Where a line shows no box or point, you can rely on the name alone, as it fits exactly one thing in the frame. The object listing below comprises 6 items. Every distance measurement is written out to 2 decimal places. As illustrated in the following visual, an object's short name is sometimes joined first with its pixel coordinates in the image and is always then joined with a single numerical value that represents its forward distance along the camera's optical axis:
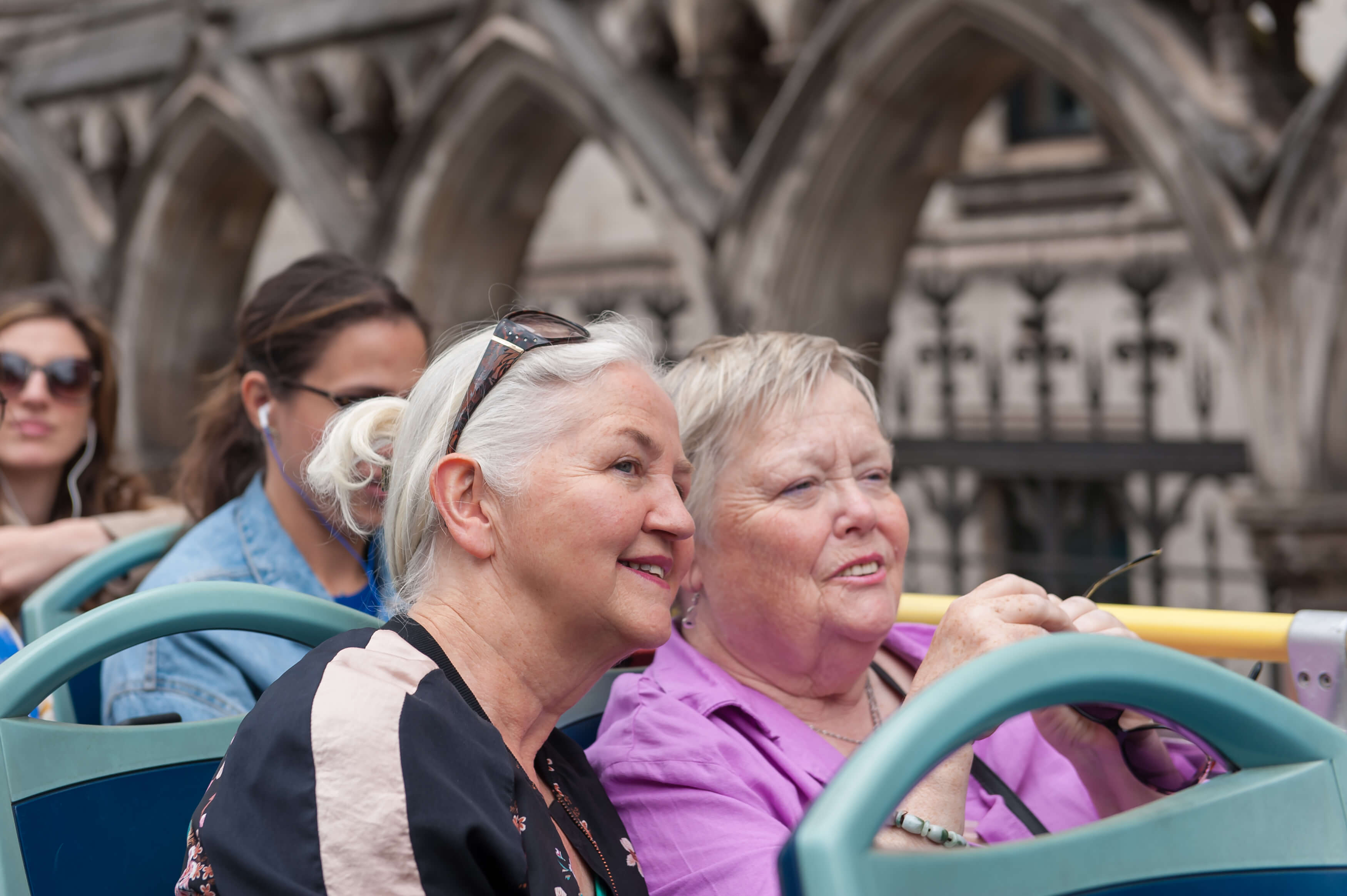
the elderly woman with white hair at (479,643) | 1.17
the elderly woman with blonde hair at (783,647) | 1.62
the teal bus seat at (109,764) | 1.42
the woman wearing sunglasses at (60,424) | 2.87
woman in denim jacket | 2.20
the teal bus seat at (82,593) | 2.25
